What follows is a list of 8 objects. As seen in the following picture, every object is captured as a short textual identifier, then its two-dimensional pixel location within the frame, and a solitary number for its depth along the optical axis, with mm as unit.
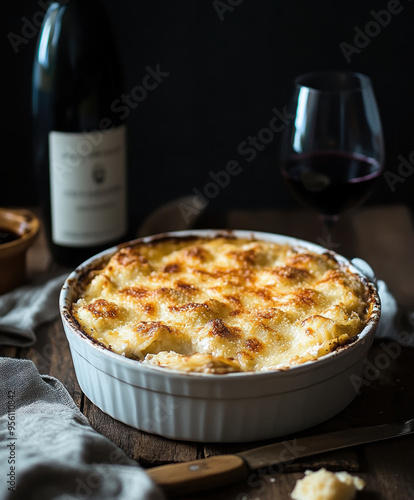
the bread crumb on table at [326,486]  630
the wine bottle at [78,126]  931
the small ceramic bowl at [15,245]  883
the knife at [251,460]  636
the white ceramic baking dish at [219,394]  664
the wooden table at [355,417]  659
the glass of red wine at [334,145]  868
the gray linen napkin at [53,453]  619
